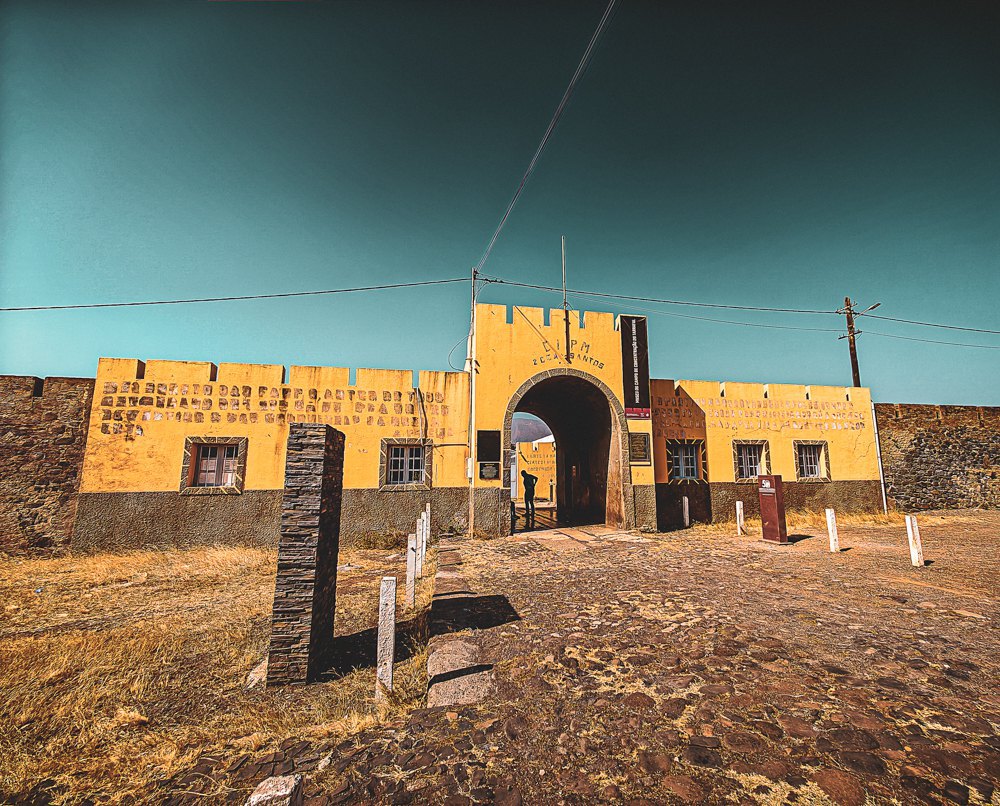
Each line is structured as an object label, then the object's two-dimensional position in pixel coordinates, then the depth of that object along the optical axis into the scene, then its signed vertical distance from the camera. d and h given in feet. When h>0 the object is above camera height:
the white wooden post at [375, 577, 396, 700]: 13.62 -5.62
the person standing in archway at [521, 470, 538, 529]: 49.34 -3.71
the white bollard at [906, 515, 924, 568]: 27.43 -5.18
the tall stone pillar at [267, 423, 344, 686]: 14.57 -3.57
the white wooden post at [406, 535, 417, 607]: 21.74 -5.34
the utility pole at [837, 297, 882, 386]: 61.16 +20.10
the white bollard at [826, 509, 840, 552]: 32.50 -4.90
